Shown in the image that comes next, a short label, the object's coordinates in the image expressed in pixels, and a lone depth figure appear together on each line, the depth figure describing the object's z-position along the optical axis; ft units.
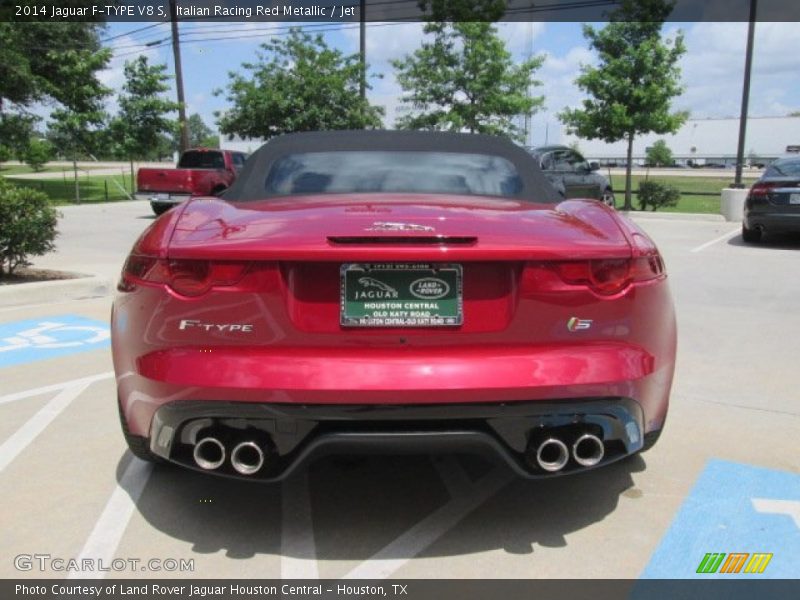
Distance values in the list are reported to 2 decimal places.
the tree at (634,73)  65.26
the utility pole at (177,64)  90.84
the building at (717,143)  287.07
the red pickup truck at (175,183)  63.46
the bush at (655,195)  68.03
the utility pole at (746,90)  57.52
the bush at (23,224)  26.30
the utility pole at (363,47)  83.90
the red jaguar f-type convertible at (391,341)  8.21
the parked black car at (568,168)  58.75
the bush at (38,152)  90.27
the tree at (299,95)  85.76
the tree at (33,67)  75.20
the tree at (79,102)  82.43
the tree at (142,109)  83.76
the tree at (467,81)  76.79
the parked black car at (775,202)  38.86
